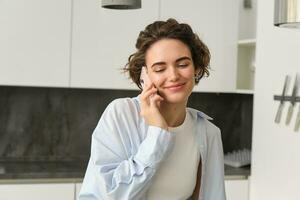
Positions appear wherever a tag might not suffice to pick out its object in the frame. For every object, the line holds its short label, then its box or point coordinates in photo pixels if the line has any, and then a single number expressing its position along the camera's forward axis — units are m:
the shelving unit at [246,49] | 3.29
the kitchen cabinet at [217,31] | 3.11
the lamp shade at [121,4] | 1.30
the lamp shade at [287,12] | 0.97
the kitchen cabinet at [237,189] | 3.04
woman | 1.37
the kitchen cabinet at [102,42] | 2.90
